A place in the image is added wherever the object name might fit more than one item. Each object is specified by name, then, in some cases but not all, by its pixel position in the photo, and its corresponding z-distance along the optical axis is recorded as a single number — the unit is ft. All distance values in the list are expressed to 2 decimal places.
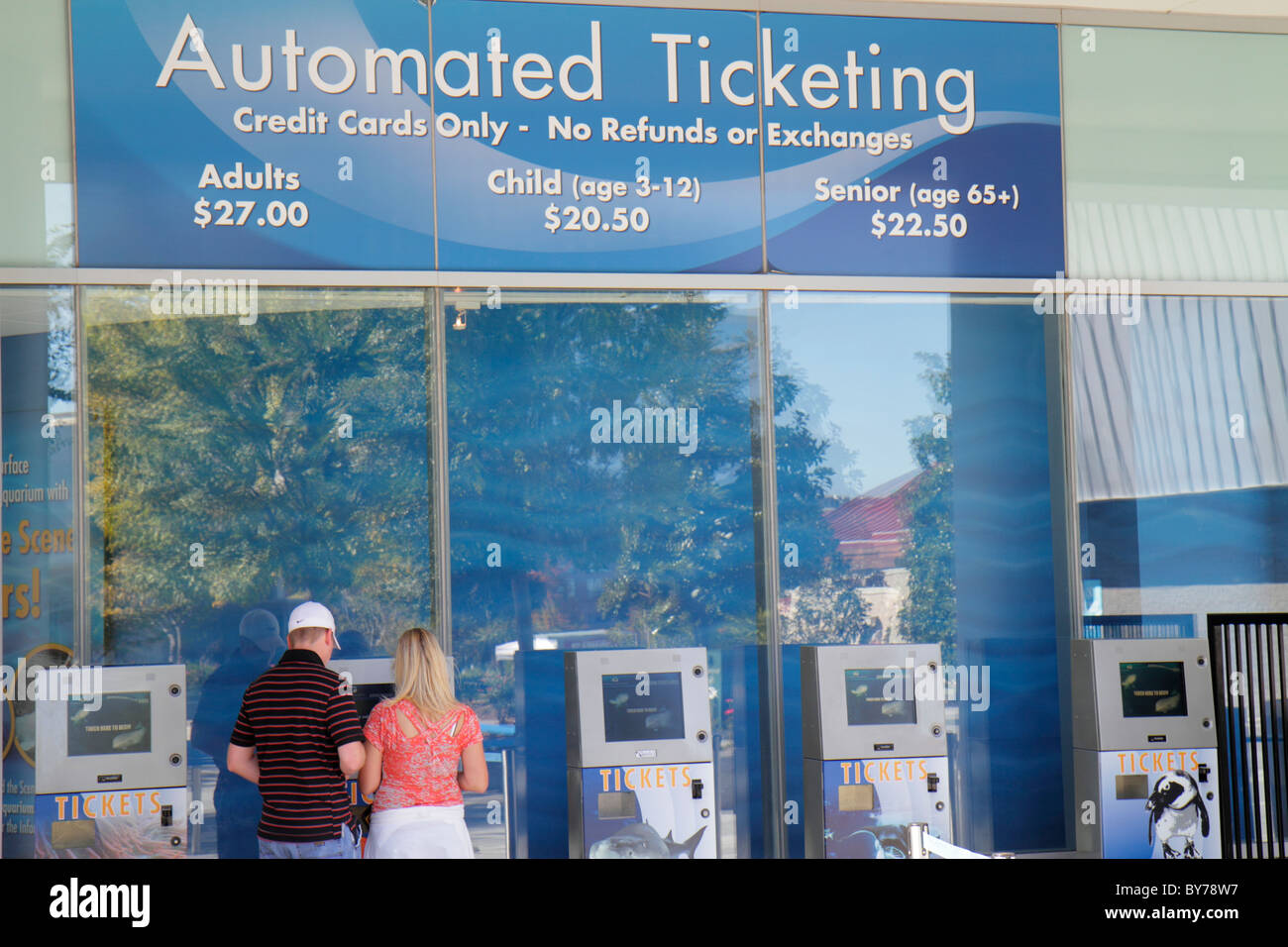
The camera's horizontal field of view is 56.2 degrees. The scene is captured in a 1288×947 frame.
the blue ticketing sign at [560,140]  17.75
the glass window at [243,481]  17.28
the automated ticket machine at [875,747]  16.57
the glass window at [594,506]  18.24
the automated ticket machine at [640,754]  15.96
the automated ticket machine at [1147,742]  17.38
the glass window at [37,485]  17.11
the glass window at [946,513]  19.45
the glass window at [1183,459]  20.31
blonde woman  12.57
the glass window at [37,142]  17.42
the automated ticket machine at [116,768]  14.65
